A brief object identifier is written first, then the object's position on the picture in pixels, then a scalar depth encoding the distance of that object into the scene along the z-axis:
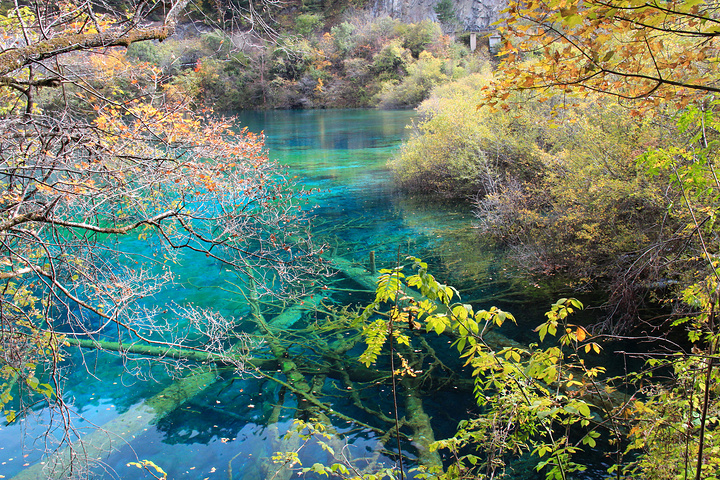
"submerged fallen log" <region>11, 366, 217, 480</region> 5.03
